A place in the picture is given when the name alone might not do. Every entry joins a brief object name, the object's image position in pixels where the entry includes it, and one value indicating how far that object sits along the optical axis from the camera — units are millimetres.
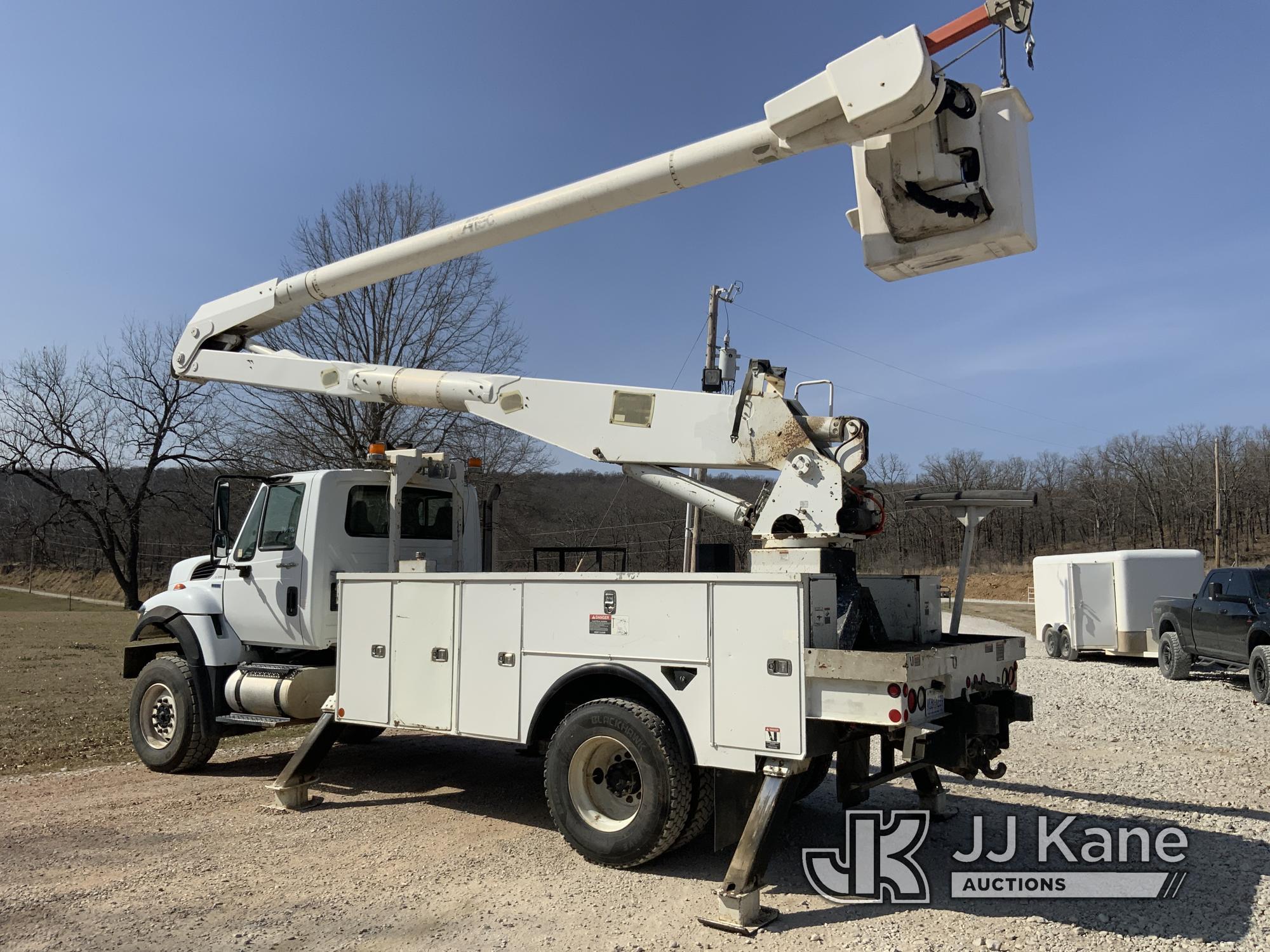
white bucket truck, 4922
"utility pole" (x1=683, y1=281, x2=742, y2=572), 7824
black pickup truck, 12688
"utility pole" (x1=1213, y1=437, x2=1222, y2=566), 36031
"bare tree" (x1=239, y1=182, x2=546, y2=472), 22781
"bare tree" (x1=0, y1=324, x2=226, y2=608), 35938
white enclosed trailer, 17594
